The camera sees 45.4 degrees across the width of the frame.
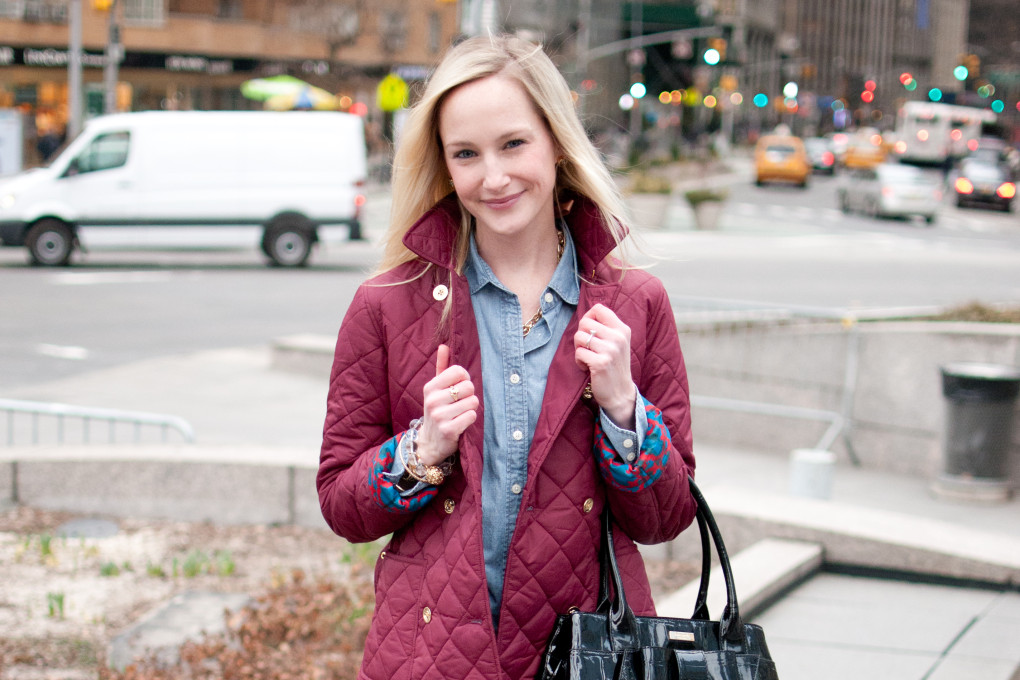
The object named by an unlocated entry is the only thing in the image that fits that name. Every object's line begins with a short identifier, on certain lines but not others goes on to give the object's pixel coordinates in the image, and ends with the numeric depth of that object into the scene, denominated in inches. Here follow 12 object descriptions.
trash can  294.7
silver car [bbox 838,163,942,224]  1269.7
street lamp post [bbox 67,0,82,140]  983.6
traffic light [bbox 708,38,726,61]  2320.7
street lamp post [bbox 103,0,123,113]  983.6
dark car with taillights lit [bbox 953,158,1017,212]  1489.9
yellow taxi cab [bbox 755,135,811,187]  1819.6
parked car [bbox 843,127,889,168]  2276.1
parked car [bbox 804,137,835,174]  2239.2
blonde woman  81.6
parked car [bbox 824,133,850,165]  2520.3
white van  737.6
